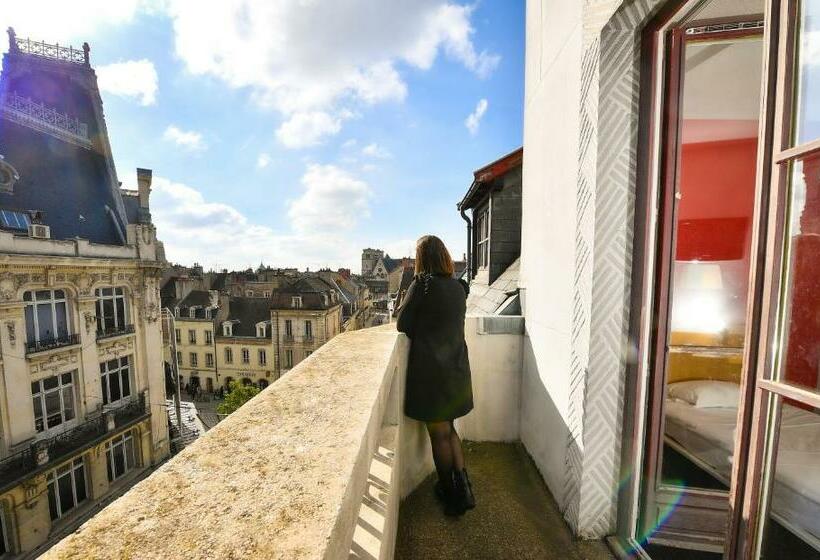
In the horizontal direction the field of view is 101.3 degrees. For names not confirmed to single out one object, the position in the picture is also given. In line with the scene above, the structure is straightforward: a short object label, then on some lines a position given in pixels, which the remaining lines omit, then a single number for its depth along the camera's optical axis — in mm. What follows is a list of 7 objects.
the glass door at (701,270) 1848
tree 21438
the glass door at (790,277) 1087
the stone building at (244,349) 28766
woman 2539
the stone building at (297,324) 28047
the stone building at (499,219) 5766
